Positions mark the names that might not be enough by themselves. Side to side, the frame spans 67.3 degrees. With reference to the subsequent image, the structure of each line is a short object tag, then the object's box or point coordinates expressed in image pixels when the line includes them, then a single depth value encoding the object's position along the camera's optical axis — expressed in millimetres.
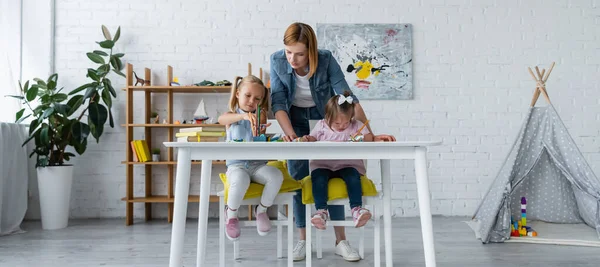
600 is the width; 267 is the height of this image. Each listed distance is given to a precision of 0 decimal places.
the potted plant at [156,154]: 3730
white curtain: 3393
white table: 1571
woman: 2057
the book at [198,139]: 1778
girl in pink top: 1972
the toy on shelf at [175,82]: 3724
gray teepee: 2936
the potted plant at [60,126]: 3361
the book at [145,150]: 3662
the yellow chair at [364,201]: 2044
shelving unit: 3590
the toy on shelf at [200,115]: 3658
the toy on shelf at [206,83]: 3652
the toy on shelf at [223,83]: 3689
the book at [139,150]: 3645
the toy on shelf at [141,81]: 3668
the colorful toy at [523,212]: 2990
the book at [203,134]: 1782
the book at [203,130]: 1790
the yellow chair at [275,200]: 2039
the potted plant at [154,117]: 3753
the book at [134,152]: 3643
